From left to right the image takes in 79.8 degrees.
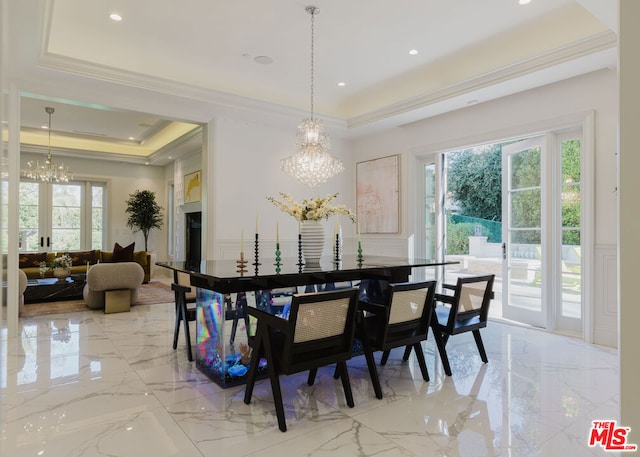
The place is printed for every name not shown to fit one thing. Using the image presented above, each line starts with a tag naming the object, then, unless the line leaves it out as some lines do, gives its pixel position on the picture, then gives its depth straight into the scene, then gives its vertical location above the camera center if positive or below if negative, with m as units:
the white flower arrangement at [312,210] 3.26 +0.19
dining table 2.48 -0.46
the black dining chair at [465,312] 2.93 -0.63
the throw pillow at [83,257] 7.33 -0.47
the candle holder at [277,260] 3.00 -0.22
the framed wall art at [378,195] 5.80 +0.61
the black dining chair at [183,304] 3.21 -0.64
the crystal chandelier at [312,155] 4.11 +0.83
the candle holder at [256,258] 2.93 -0.19
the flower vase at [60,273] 6.10 -0.64
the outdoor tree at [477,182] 9.67 +1.33
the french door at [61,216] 8.04 +0.38
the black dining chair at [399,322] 2.53 -0.62
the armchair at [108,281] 4.92 -0.63
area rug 5.09 -1.04
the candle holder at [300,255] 3.12 -0.19
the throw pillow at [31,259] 6.86 -0.49
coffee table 5.62 -0.86
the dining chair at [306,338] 2.12 -0.62
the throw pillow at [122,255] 6.93 -0.40
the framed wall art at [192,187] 7.53 +0.93
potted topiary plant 8.77 +0.50
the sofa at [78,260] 6.74 -0.51
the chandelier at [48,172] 7.17 +1.15
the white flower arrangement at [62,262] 6.42 -0.49
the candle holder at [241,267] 2.61 -0.25
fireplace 7.88 -0.07
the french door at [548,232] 4.09 +0.01
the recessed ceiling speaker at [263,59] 4.29 +1.97
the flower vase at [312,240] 3.30 -0.06
